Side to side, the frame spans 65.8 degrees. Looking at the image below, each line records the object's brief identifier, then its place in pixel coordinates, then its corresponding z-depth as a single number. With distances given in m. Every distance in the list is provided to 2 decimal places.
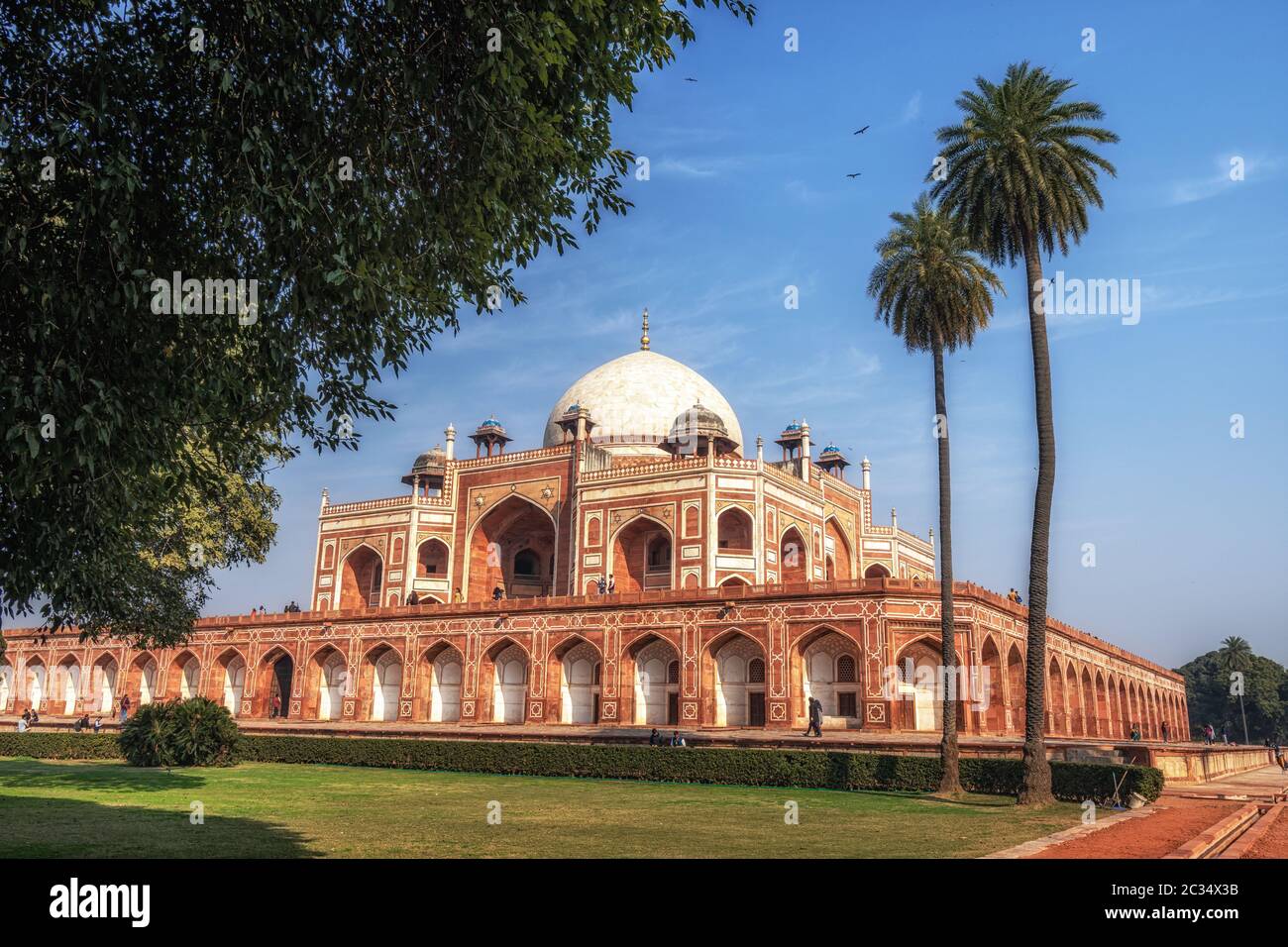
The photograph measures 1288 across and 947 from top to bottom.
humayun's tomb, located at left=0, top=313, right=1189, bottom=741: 35.19
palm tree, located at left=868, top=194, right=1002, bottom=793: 23.17
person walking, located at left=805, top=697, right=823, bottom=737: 31.00
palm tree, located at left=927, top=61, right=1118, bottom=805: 20.56
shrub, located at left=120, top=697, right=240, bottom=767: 26.53
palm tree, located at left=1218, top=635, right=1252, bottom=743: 90.38
